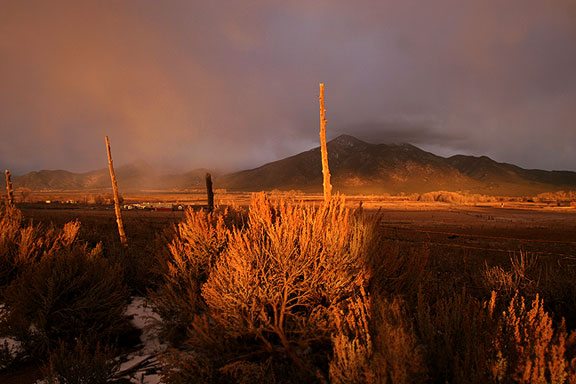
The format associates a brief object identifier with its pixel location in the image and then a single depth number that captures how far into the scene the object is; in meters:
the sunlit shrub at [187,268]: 4.23
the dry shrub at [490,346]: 1.94
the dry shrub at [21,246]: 6.34
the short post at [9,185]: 15.59
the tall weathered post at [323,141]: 8.66
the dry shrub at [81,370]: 2.86
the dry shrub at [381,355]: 2.03
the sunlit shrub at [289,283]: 3.20
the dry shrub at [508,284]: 4.56
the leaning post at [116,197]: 11.07
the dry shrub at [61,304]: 4.07
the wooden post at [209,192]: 9.93
